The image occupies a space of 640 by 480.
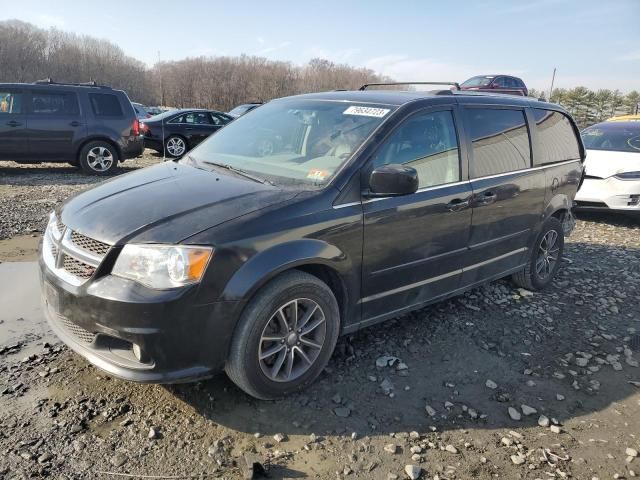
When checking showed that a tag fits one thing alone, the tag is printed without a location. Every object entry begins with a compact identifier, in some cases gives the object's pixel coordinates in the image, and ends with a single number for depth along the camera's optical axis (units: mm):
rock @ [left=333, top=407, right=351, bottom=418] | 2855
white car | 7418
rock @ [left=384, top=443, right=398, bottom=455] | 2602
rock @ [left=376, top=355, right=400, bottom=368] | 3402
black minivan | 2471
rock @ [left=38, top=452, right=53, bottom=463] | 2357
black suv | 9852
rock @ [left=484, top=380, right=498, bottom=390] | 3247
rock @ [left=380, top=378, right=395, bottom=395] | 3111
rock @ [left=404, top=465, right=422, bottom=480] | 2436
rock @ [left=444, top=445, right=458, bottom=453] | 2635
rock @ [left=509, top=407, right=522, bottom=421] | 2950
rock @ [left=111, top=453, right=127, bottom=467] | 2375
